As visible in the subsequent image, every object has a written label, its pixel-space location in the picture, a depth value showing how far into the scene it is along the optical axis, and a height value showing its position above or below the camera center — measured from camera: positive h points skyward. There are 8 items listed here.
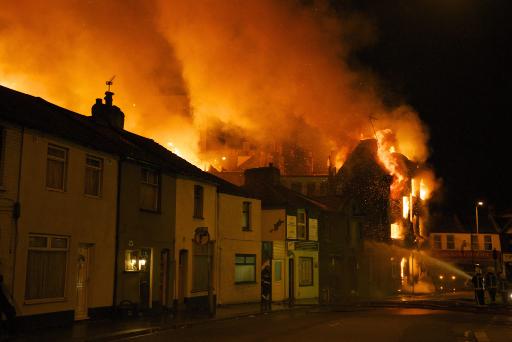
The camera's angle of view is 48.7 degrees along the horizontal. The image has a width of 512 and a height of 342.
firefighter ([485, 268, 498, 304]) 28.00 -0.97
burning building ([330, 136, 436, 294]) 44.72 +4.60
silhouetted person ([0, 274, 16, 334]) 13.64 -1.20
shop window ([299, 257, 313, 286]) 33.91 -0.57
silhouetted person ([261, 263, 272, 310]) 24.69 -1.03
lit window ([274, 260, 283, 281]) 31.52 -0.48
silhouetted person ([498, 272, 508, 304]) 28.27 -1.25
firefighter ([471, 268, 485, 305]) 25.56 -1.06
